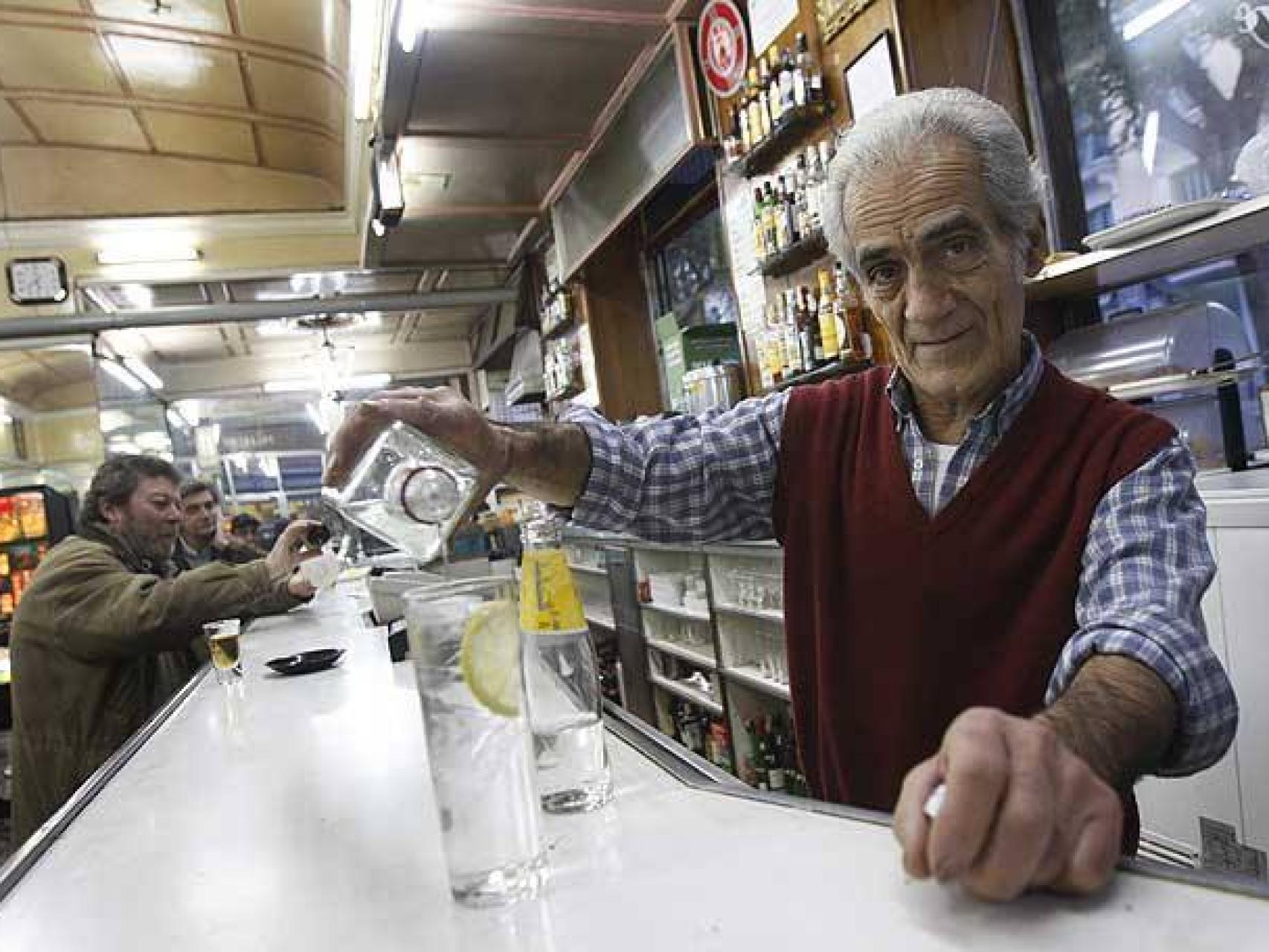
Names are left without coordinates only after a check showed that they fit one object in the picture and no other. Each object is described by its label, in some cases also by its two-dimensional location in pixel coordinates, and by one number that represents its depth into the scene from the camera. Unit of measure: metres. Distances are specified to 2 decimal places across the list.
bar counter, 0.55
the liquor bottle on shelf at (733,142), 3.22
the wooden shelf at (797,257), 2.86
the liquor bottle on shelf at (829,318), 2.80
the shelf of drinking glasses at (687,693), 3.72
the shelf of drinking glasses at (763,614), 3.04
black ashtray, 1.93
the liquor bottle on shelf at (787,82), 2.79
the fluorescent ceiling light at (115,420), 7.22
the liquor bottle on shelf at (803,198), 2.84
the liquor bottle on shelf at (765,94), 2.96
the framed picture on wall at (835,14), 2.55
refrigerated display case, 6.71
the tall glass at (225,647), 1.93
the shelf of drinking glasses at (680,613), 3.65
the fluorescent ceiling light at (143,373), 8.05
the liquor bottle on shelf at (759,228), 3.09
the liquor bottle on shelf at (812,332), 2.92
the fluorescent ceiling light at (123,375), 7.20
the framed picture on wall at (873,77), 2.44
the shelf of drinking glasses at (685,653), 3.66
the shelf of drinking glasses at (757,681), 3.09
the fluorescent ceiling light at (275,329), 8.12
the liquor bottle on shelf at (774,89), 2.87
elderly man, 0.90
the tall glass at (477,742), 0.65
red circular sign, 3.16
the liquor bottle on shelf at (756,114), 3.01
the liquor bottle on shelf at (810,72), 2.74
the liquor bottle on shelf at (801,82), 2.74
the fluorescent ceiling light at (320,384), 9.71
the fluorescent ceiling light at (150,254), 6.36
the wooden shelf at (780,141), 2.78
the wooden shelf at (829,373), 2.82
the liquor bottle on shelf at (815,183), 2.77
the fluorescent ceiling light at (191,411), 10.34
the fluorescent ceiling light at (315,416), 10.30
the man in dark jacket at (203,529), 4.89
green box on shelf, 3.69
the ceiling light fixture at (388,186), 3.90
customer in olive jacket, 2.41
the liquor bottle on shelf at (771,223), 3.01
